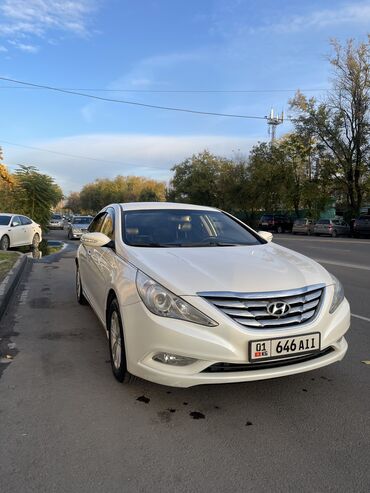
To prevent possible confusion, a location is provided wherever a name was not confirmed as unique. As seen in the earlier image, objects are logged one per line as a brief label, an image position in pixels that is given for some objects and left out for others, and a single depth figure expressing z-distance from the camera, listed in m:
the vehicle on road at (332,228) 35.31
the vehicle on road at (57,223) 41.25
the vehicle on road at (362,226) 32.59
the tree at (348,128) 36.44
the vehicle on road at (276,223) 41.81
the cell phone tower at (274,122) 57.76
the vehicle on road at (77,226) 24.98
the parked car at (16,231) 15.84
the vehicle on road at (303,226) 37.75
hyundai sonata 3.21
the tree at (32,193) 24.50
